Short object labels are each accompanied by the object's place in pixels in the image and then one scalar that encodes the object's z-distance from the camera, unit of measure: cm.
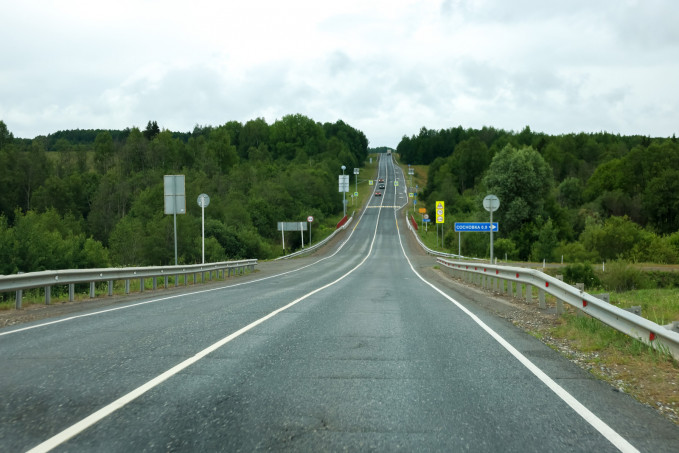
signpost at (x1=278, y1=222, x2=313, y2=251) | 7620
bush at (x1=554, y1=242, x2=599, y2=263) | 6562
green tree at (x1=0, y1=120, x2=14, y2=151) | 11516
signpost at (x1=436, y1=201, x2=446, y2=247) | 5971
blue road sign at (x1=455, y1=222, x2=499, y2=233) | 4174
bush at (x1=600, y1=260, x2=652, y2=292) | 3978
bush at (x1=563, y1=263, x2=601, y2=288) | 4166
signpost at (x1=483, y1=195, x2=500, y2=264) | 2322
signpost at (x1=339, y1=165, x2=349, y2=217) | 10827
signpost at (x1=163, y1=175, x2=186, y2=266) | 2856
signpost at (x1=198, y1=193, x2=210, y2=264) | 3294
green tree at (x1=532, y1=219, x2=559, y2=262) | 7181
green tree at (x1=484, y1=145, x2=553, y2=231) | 7769
